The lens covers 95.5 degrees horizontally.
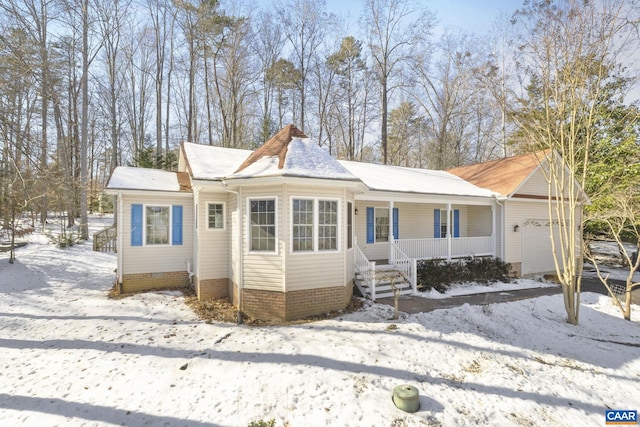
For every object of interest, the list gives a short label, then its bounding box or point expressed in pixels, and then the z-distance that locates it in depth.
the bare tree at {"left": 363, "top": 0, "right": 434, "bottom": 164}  20.92
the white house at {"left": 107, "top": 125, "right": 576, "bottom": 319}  7.12
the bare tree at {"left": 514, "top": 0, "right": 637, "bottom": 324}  6.96
